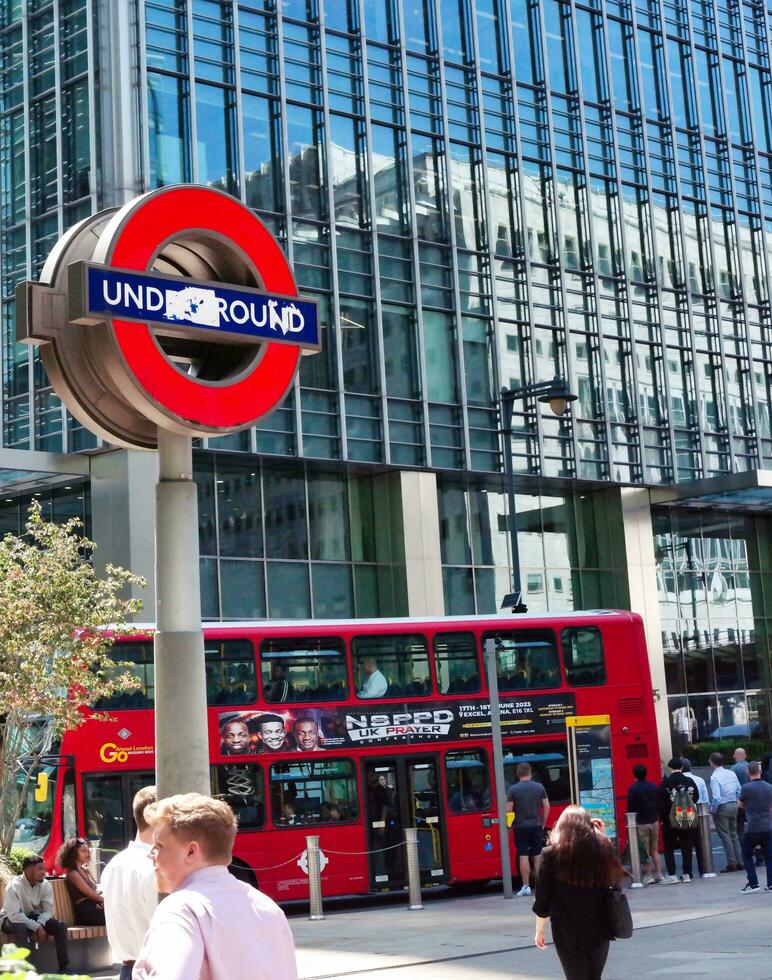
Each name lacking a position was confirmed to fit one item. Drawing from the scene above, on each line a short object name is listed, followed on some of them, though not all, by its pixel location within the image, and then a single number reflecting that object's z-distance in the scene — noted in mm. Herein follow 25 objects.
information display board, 20781
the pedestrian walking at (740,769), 21219
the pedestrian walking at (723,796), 20703
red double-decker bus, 18266
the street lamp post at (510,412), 21344
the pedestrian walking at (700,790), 20553
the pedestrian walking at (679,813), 19922
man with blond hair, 3674
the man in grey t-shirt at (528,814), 18812
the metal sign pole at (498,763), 18766
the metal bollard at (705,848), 20812
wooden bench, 13094
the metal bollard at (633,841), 19602
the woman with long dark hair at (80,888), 13289
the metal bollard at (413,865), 18391
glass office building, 28969
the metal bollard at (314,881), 17703
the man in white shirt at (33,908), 12453
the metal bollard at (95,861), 16359
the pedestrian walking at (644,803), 19750
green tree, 15953
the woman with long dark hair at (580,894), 7691
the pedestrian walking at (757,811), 17266
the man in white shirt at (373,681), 19625
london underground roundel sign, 6887
